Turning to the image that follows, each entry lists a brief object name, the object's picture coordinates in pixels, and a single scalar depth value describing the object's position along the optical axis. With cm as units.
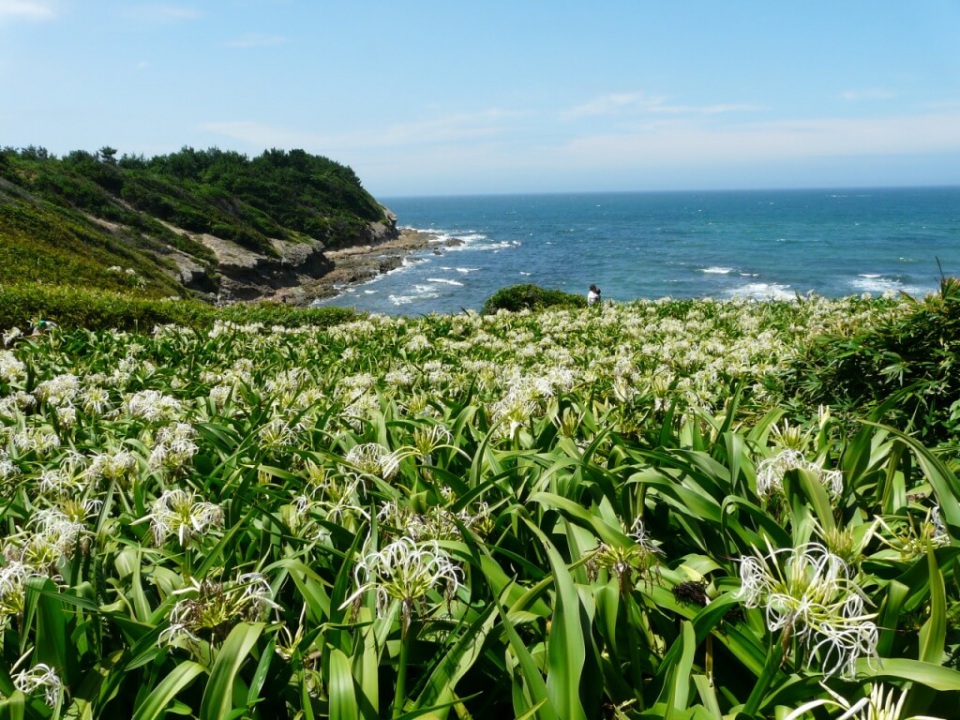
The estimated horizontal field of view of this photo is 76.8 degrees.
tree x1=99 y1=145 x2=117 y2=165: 5403
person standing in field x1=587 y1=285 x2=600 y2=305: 1526
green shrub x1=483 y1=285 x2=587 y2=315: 1892
